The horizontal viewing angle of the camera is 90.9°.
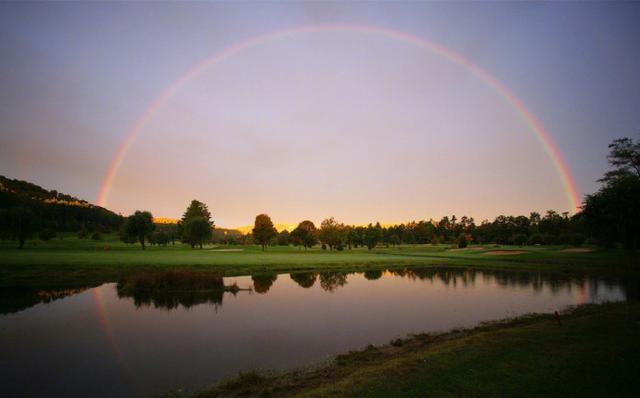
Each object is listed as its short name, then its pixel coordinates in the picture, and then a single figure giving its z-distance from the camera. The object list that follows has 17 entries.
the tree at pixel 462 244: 118.19
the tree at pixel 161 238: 113.44
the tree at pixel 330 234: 118.81
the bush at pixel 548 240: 108.06
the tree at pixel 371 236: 128.20
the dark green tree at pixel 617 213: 40.56
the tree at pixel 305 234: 111.50
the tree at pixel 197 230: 88.88
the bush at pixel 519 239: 121.94
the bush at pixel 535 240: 115.16
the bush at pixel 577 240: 92.00
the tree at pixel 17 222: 72.19
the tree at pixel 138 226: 84.12
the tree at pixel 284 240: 162.32
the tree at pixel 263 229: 100.44
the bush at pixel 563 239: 101.14
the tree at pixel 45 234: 88.50
